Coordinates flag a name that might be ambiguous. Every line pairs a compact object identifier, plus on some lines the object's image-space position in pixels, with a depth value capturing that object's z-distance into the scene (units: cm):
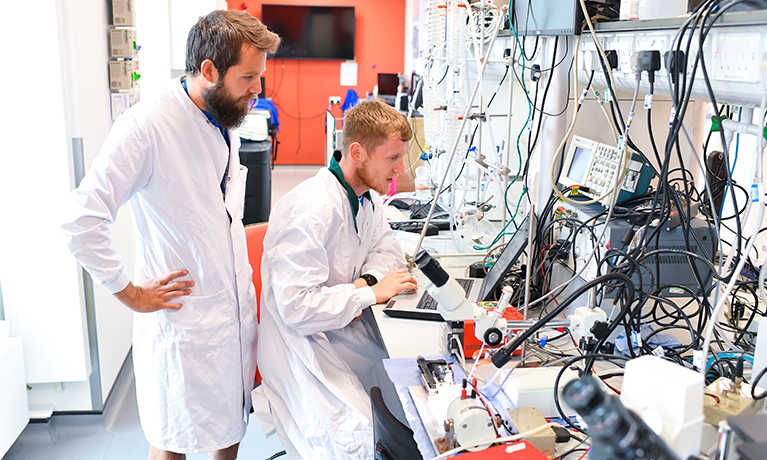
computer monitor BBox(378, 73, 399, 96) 779
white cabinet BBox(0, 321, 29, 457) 198
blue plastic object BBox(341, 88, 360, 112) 755
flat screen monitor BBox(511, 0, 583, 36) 170
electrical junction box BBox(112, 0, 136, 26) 237
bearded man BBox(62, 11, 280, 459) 145
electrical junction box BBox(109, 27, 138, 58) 238
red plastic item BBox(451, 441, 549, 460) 94
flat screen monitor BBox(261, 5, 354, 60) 780
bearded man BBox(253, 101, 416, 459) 148
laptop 170
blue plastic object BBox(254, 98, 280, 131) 660
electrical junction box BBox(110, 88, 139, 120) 246
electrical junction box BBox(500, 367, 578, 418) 116
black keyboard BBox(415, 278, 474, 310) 176
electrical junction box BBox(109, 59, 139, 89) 242
